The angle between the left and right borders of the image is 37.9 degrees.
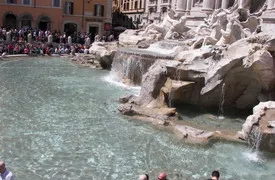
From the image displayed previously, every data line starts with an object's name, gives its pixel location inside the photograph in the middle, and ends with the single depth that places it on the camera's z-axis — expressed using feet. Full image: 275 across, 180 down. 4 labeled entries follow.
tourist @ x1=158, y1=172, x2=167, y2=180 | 20.63
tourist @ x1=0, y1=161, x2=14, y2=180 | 20.66
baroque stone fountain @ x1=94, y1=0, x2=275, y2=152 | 38.29
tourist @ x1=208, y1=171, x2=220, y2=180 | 21.95
